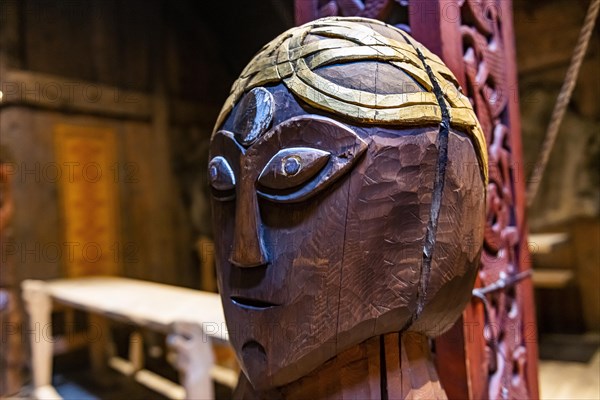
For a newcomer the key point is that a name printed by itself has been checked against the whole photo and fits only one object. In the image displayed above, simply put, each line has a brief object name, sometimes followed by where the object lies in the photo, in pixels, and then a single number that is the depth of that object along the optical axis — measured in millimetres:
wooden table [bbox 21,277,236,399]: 1380
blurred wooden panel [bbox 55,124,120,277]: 2676
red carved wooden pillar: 812
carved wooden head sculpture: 573
